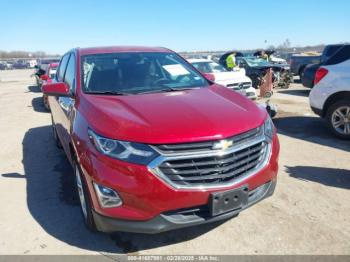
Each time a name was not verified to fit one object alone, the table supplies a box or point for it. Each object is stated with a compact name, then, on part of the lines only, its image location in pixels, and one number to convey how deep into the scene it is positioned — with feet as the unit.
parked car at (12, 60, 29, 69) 228.84
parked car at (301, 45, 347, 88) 41.16
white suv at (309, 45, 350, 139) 21.93
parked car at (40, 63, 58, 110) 44.83
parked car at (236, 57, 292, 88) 54.85
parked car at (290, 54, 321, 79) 61.76
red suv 9.39
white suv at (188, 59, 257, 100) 35.63
